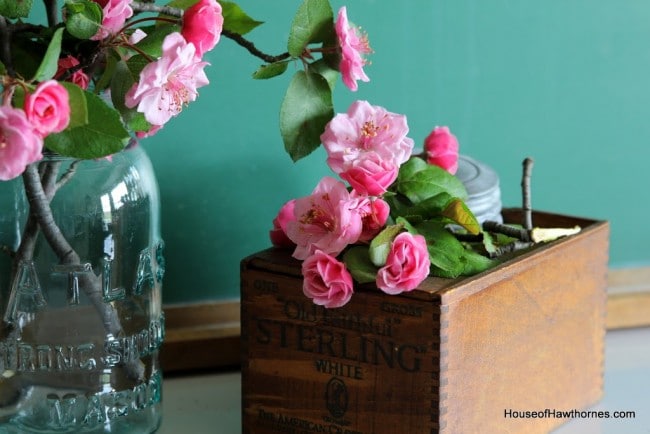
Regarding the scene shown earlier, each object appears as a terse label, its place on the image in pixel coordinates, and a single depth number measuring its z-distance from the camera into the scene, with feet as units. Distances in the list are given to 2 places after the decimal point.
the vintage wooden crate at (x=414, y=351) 2.53
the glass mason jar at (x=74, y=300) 2.59
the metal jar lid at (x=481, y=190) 2.86
